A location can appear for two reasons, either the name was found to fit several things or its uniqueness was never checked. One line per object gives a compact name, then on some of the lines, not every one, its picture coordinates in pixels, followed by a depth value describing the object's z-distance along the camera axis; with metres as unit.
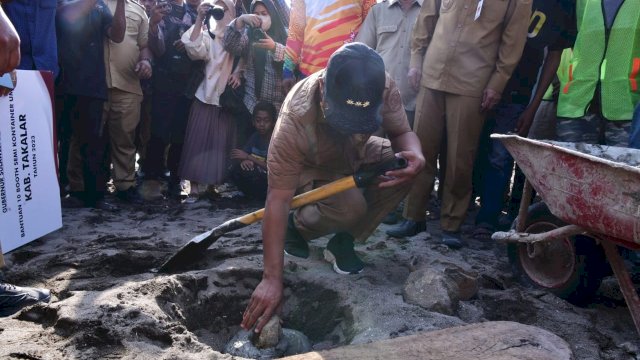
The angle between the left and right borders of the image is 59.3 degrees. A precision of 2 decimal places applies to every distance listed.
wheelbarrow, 2.27
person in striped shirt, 4.30
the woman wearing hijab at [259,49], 4.73
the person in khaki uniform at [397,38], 4.22
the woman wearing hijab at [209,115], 4.83
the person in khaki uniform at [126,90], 4.57
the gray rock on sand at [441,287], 2.66
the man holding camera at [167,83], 4.83
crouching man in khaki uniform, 2.44
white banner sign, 3.33
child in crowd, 4.83
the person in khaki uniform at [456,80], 3.52
